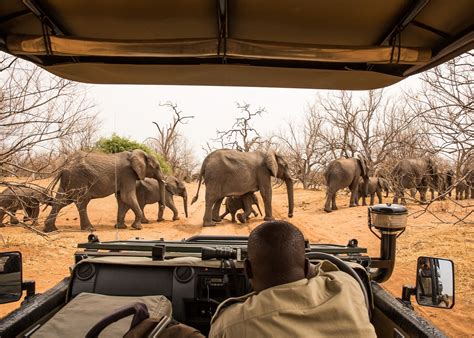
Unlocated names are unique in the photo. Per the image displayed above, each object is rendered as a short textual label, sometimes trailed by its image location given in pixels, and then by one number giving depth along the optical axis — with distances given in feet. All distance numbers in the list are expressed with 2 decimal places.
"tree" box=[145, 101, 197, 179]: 109.36
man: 4.15
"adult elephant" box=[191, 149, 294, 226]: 48.11
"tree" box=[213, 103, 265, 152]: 96.76
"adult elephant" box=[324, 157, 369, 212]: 60.39
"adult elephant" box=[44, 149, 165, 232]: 43.19
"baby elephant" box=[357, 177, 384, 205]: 67.26
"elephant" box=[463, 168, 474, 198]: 78.25
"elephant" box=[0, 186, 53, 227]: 24.61
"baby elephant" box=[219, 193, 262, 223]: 50.60
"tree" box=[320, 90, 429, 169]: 83.50
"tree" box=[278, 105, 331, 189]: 103.14
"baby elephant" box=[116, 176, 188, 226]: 52.70
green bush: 89.43
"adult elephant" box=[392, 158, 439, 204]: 59.21
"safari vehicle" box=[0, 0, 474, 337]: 7.64
